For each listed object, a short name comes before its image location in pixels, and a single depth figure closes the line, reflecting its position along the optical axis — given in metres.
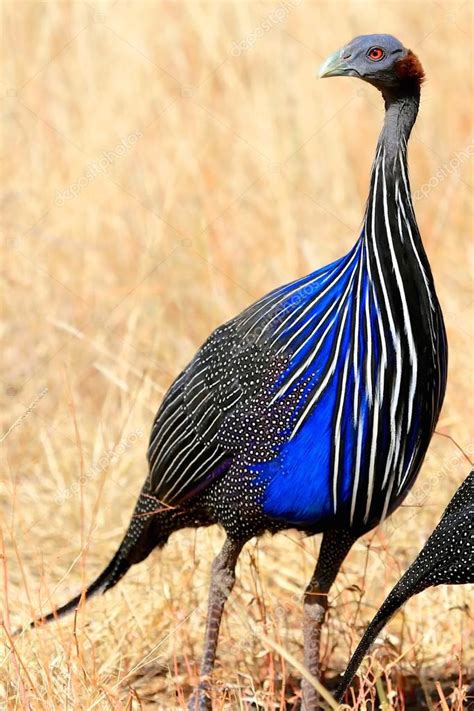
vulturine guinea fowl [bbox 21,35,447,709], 5.66
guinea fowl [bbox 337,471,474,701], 5.36
